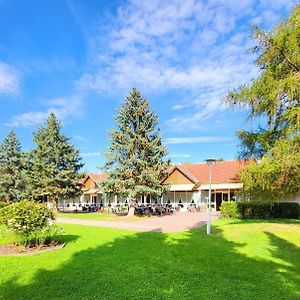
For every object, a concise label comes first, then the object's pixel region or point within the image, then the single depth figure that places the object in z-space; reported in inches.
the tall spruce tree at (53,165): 1169.4
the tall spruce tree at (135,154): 934.1
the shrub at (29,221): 347.5
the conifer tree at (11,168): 1345.2
